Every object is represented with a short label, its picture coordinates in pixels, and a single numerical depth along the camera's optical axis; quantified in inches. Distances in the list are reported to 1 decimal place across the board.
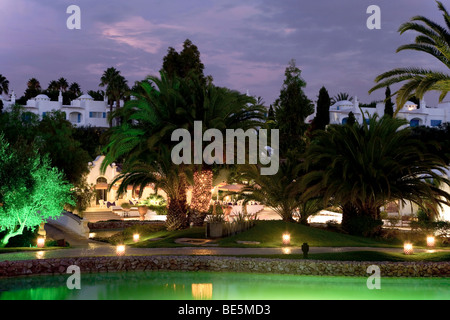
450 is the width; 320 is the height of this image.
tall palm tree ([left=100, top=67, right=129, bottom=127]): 3348.9
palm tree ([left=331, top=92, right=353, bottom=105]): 4065.0
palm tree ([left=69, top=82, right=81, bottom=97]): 4341.0
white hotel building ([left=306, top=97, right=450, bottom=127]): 3080.7
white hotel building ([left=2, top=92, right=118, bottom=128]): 3400.6
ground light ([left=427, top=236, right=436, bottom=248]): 812.0
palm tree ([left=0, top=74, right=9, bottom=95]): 3595.0
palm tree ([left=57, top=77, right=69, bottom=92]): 4274.1
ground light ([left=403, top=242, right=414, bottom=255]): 690.8
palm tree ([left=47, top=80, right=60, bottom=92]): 4262.3
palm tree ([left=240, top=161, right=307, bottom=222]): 1047.6
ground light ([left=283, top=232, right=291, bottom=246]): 796.6
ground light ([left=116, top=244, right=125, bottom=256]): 646.5
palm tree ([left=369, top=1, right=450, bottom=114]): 724.7
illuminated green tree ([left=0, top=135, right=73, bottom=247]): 745.0
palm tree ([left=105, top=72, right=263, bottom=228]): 943.0
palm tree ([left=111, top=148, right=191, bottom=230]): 977.5
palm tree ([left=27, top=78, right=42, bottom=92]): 4229.8
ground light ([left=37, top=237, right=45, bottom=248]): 773.9
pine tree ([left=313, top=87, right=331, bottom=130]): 2100.1
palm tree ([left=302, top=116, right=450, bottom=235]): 921.5
